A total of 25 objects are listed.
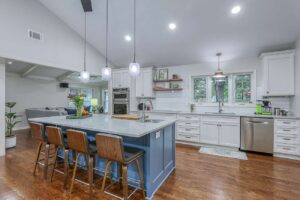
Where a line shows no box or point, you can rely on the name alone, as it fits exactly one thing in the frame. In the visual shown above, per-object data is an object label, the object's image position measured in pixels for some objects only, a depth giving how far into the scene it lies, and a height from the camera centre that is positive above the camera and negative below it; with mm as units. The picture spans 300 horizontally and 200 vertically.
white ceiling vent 3607 +1548
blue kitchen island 1990 -633
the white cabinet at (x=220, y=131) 3756 -801
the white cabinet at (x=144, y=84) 5066 +525
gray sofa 5453 -530
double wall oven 5362 -36
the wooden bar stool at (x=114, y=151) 1690 -606
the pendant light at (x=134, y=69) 2619 +518
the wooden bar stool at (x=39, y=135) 2479 -626
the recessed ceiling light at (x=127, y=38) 4300 +1756
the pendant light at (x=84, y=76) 3307 +503
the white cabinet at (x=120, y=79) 5430 +738
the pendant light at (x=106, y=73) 3080 +529
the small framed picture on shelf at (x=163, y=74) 5097 +833
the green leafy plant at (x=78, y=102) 3070 -64
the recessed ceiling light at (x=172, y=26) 3584 +1749
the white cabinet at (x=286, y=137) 3238 -818
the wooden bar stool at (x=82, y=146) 1949 -627
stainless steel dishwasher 3453 -801
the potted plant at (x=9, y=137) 3993 -1031
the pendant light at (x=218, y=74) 3742 +627
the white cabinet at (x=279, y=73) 3479 +628
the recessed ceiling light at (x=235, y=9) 2898 +1737
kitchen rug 3414 -1263
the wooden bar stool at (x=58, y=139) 2234 -607
